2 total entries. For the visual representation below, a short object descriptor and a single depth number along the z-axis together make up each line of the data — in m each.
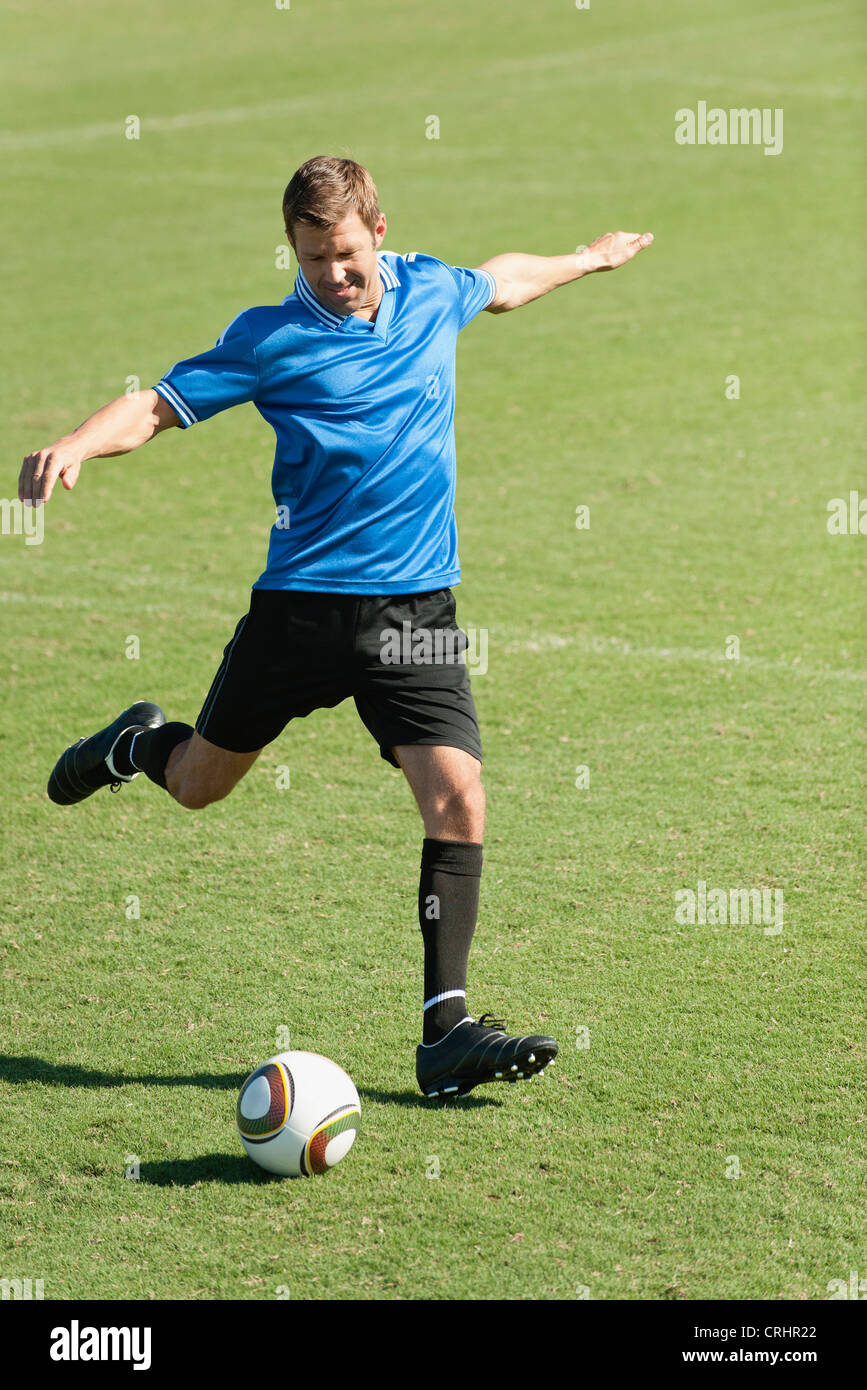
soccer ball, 8.04
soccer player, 8.60
